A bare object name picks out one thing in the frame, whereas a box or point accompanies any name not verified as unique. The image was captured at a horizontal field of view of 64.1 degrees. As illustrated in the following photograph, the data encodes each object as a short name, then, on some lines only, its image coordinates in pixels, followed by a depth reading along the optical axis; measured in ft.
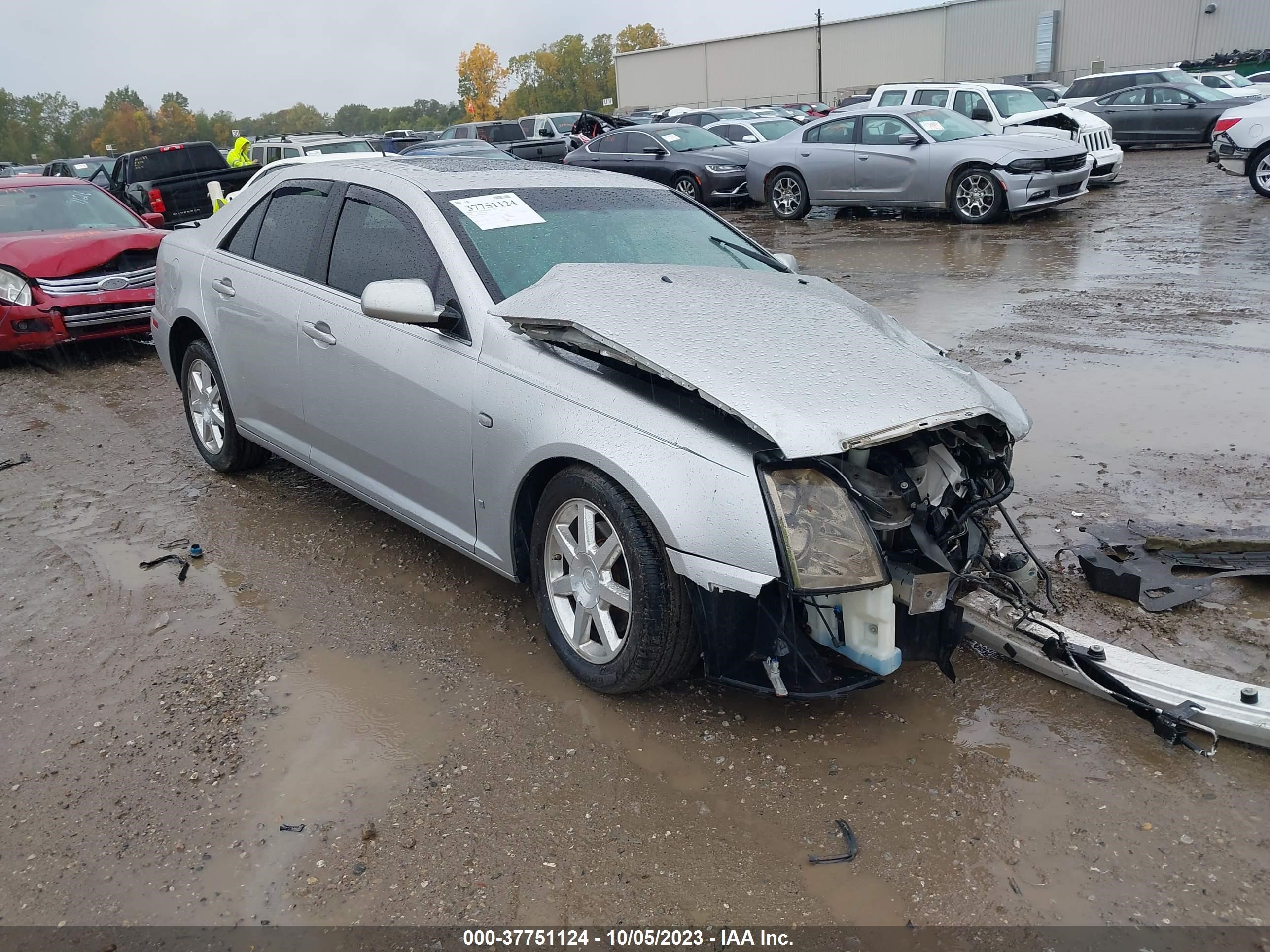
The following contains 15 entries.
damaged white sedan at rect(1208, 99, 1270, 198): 42.73
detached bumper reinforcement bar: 9.66
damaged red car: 27.30
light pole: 189.47
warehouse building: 167.63
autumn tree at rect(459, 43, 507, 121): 302.25
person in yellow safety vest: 52.75
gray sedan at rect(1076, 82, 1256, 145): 71.46
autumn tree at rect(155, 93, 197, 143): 368.89
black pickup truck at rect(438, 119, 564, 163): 91.97
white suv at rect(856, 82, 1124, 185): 50.37
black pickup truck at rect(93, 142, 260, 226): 46.39
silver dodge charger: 42.70
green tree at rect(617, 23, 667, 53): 337.31
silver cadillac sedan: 9.46
